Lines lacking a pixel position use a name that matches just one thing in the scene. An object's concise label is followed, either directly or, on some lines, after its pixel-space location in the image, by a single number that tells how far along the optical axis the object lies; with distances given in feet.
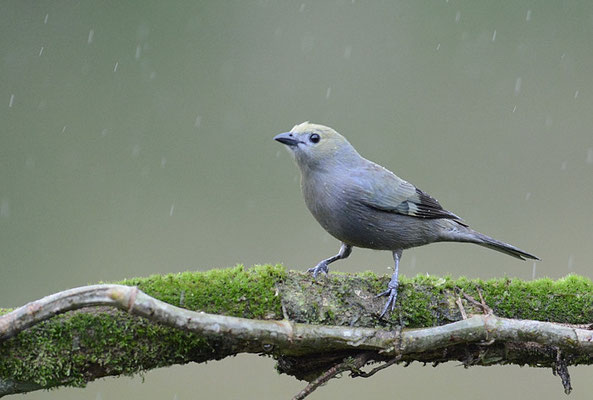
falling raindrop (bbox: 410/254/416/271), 43.34
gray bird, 25.36
